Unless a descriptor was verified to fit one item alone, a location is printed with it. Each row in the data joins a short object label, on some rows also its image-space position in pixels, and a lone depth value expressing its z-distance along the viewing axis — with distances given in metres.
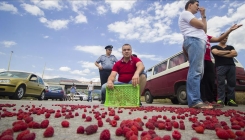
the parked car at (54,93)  16.16
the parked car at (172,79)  6.67
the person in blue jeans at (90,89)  18.45
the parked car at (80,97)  28.34
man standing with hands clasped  6.35
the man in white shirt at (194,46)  3.70
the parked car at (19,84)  8.88
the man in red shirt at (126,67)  4.53
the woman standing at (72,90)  22.33
